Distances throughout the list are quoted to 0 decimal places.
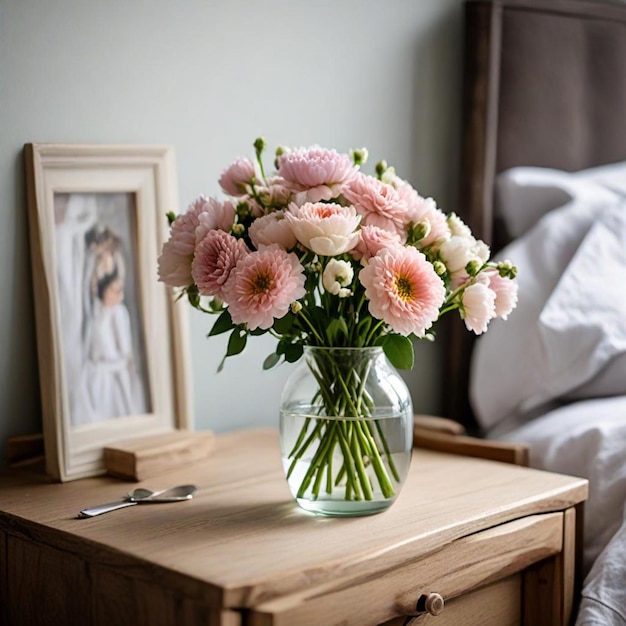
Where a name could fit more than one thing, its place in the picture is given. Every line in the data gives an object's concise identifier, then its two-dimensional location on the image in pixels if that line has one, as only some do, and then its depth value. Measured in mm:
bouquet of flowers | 1092
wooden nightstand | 996
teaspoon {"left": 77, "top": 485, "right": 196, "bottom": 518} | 1188
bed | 1589
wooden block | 1338
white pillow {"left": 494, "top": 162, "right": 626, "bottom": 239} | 1881
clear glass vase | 1189
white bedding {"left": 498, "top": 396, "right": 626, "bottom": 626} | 1291
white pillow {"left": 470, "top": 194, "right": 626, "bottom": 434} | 1676
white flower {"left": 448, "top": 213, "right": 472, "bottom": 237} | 1238
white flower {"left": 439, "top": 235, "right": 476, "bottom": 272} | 1178
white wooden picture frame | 1324
